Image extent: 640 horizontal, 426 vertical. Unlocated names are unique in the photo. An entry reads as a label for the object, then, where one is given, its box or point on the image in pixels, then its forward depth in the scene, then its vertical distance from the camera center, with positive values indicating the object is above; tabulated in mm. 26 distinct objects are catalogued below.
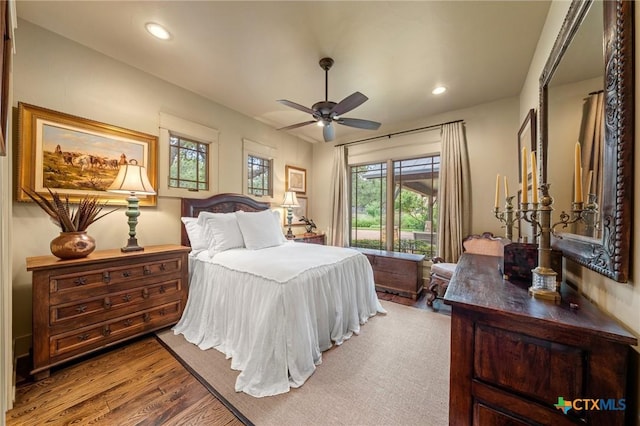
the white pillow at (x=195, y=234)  2809 -314
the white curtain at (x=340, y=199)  4770 +236
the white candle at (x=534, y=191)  1079 +109
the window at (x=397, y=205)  4047 +116
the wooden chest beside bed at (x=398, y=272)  3428 -928
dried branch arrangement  1911 -43
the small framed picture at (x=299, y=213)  4742 -65
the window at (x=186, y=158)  2926 +684
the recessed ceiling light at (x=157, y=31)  2042 +1601
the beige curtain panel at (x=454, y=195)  3545 +265
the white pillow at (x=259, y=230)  2855 -262
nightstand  4379 -559
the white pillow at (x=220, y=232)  2686 -275
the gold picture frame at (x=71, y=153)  2018 +527
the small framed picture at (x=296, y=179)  4758 +649
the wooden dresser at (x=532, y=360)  741 -530
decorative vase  1875 -314
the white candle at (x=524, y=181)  1132 +158
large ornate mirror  813 +370
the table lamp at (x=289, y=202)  4324 +148
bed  1729 -813
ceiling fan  2268 +1047
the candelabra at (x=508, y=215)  1628 -17
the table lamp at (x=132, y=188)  2246 +195
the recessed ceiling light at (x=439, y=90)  3062 +1622
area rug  1463 -1281
